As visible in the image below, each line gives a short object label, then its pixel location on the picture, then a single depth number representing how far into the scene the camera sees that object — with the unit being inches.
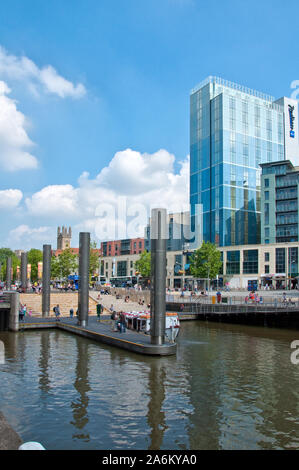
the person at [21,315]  1660.3
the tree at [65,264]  3611.5
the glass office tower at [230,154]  4539.9
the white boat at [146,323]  1246.6
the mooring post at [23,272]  2405.3
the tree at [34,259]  5500.0
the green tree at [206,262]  3671.3
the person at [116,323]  1353.1
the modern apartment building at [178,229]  5191.9
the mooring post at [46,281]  1825.8
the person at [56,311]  1764.3
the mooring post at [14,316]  1509.6
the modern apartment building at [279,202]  3900.1
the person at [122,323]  1319.6
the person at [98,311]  1764.3
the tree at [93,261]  3585.1
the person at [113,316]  1473.9
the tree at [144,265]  4180.6
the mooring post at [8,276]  2736.0
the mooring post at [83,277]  1459.2
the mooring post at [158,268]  1016.2
